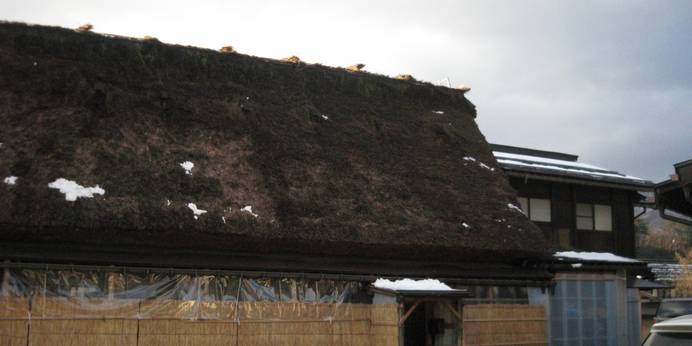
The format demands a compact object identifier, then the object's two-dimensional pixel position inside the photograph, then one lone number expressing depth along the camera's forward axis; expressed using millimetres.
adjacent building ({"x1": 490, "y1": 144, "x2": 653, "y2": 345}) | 17672
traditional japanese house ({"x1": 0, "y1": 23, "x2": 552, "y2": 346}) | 12727
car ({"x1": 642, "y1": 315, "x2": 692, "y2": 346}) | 7652
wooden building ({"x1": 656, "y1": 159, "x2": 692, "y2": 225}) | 11009
